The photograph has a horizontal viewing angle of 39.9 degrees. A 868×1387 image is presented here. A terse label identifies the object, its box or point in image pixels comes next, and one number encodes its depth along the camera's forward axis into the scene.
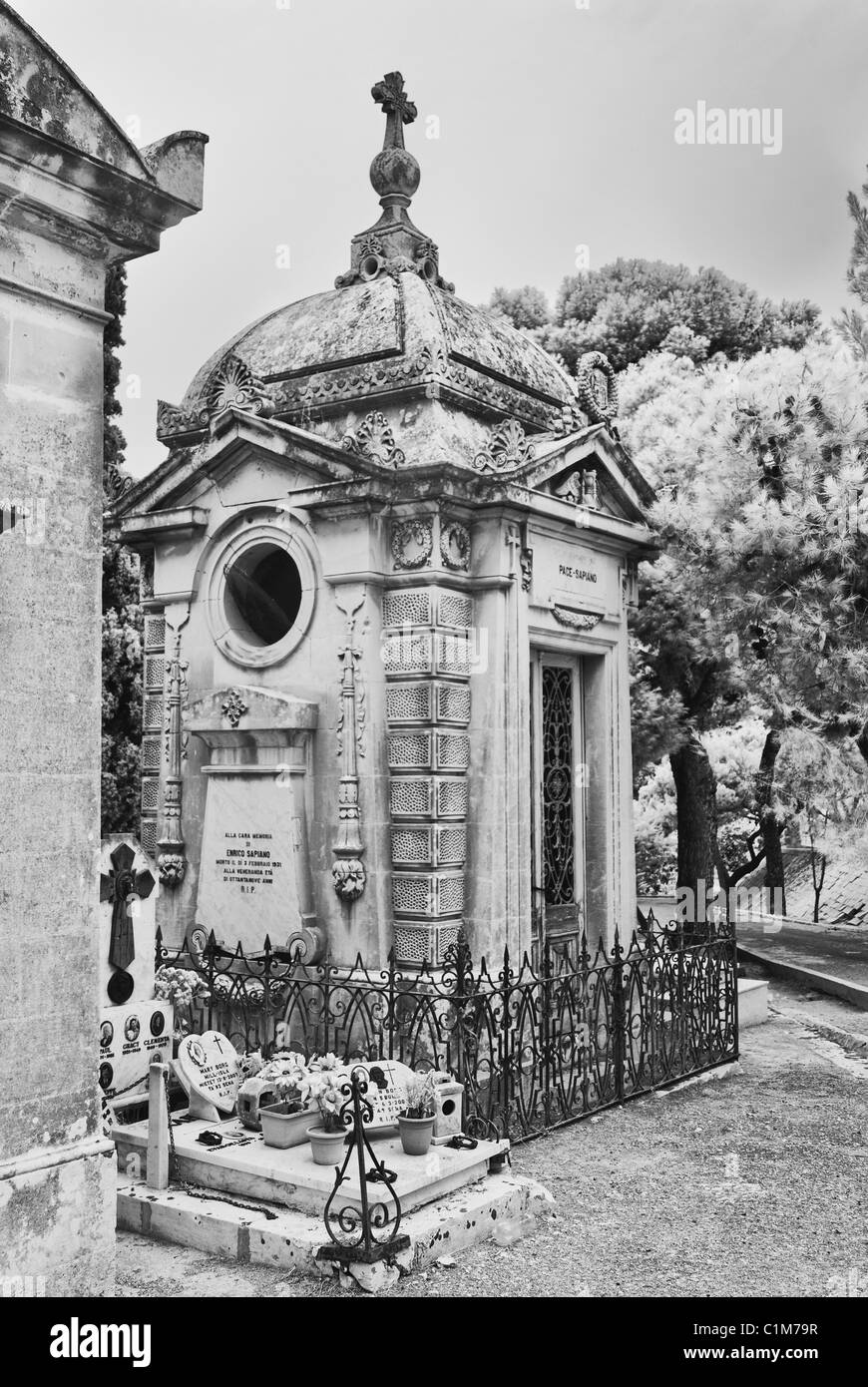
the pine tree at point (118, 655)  15.77
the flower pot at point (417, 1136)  6.09
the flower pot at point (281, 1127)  6.26
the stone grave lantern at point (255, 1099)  6.64
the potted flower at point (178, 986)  7.45
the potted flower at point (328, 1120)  5.97
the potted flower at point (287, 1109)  6.27
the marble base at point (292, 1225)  5.33
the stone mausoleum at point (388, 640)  8.95
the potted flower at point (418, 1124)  6.09
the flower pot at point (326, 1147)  5.96
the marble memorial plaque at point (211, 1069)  6.73
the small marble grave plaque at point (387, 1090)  6.50
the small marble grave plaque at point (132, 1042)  6.84
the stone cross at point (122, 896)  6.85
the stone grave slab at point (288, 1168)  5.72
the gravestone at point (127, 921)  6.85
